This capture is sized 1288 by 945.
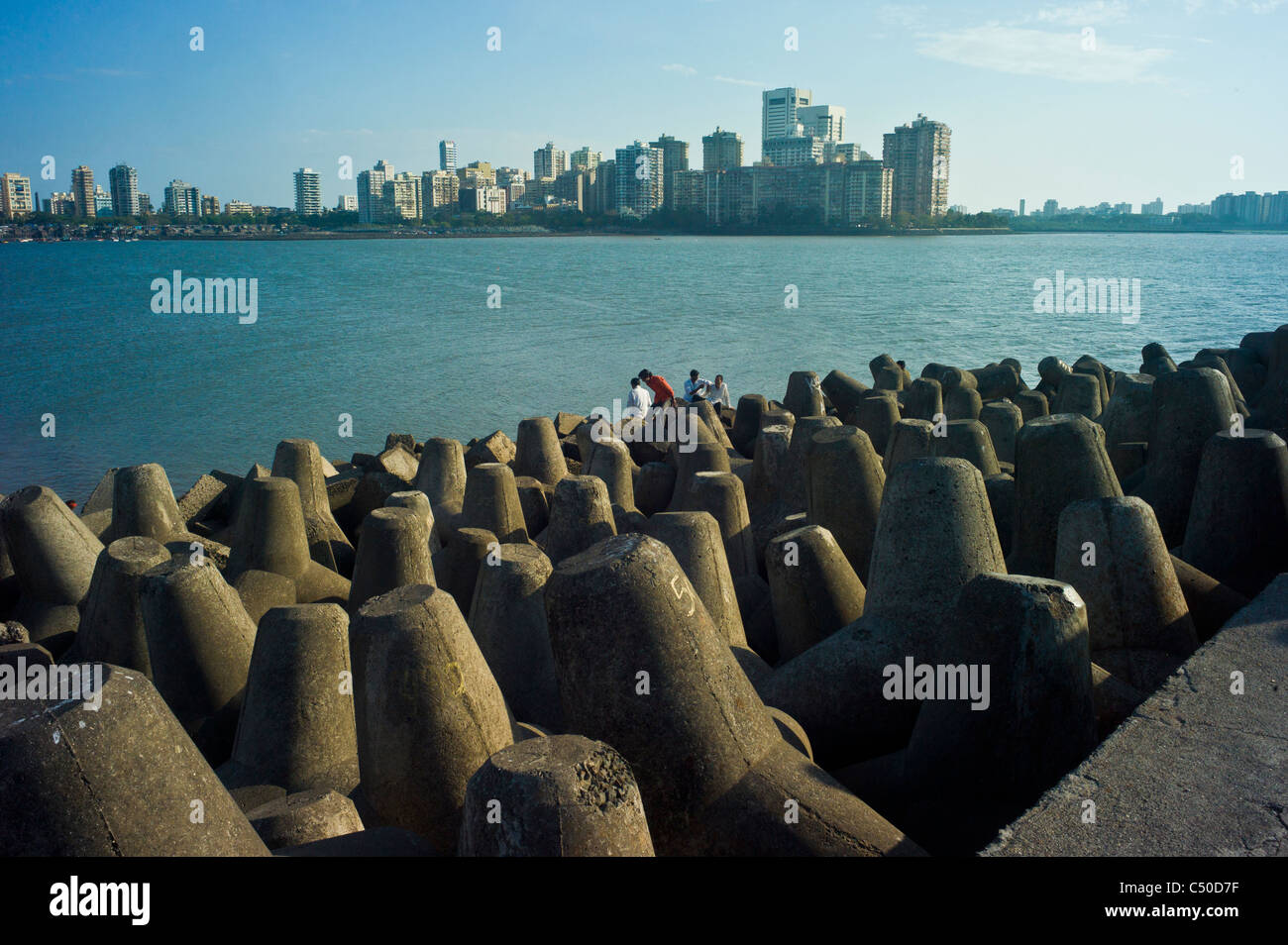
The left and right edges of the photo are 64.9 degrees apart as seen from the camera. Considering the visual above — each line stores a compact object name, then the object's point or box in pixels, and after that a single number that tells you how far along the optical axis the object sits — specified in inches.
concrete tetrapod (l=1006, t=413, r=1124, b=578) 168.2
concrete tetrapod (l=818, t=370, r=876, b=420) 416.8
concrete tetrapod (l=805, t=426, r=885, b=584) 191.8
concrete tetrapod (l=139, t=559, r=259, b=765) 149.3
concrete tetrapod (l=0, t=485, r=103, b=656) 202.5
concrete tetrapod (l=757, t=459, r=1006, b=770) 138.5
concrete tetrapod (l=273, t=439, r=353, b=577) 241.8
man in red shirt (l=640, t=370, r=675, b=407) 518.5
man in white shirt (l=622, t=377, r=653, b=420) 479.6
